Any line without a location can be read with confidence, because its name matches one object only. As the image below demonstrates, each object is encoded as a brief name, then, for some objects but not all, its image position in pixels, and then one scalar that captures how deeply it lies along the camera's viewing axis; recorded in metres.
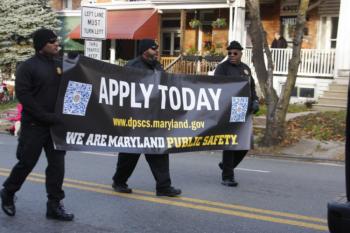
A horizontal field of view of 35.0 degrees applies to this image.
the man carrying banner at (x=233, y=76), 7.75
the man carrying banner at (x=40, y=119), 5.49
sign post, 12.95
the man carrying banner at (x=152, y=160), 6.87
